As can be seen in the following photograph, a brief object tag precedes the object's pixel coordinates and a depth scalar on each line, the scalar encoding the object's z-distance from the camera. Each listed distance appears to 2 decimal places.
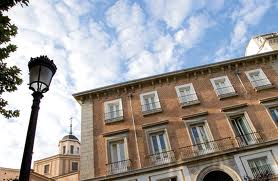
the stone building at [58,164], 48.56
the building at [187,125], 14.56
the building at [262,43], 24.34
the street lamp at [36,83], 3.69
